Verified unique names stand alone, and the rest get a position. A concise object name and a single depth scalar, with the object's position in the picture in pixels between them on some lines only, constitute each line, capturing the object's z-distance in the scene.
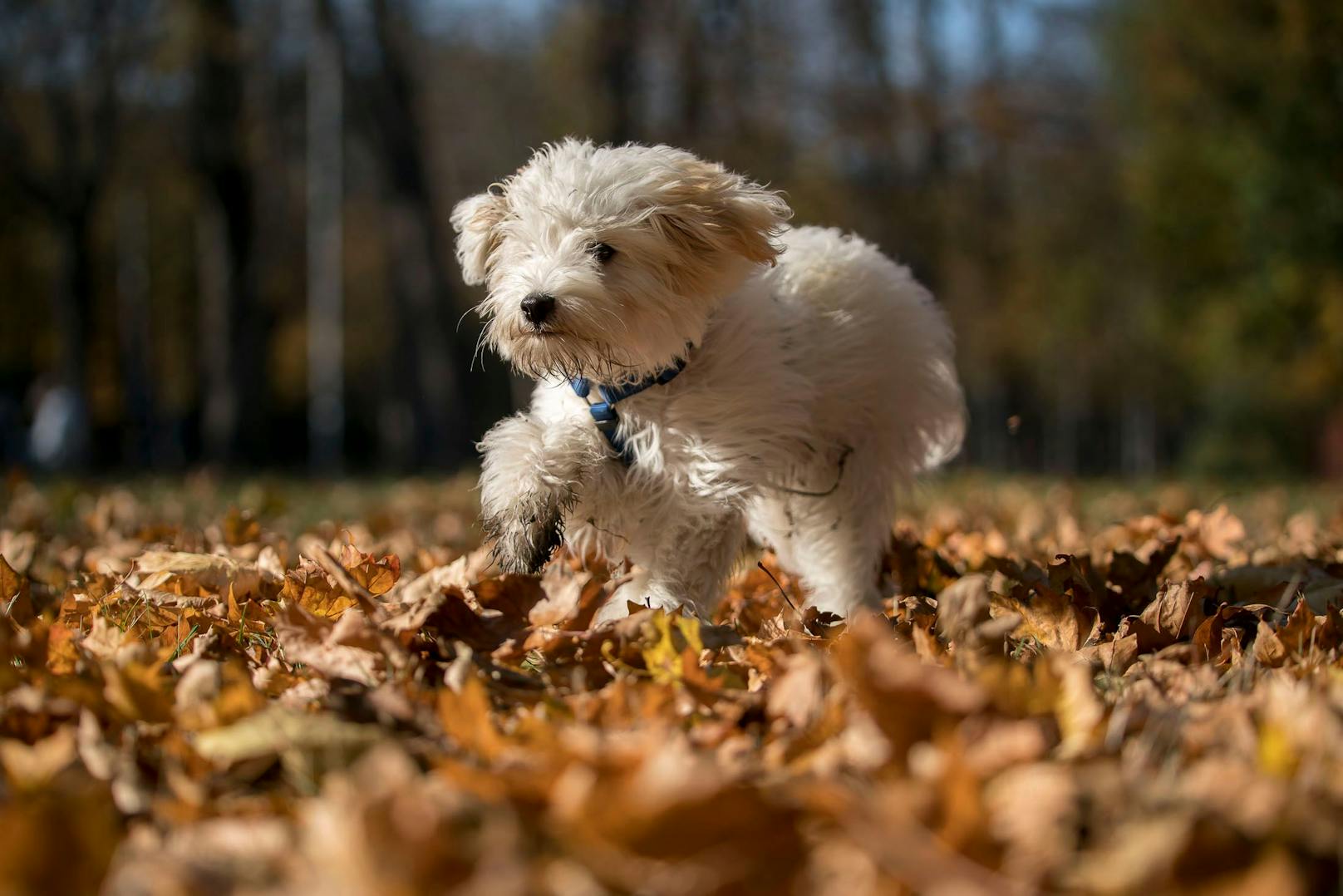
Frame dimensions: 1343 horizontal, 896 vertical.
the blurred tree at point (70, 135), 22.22
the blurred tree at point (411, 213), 18.64
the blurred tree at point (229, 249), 20.83
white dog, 3.64
